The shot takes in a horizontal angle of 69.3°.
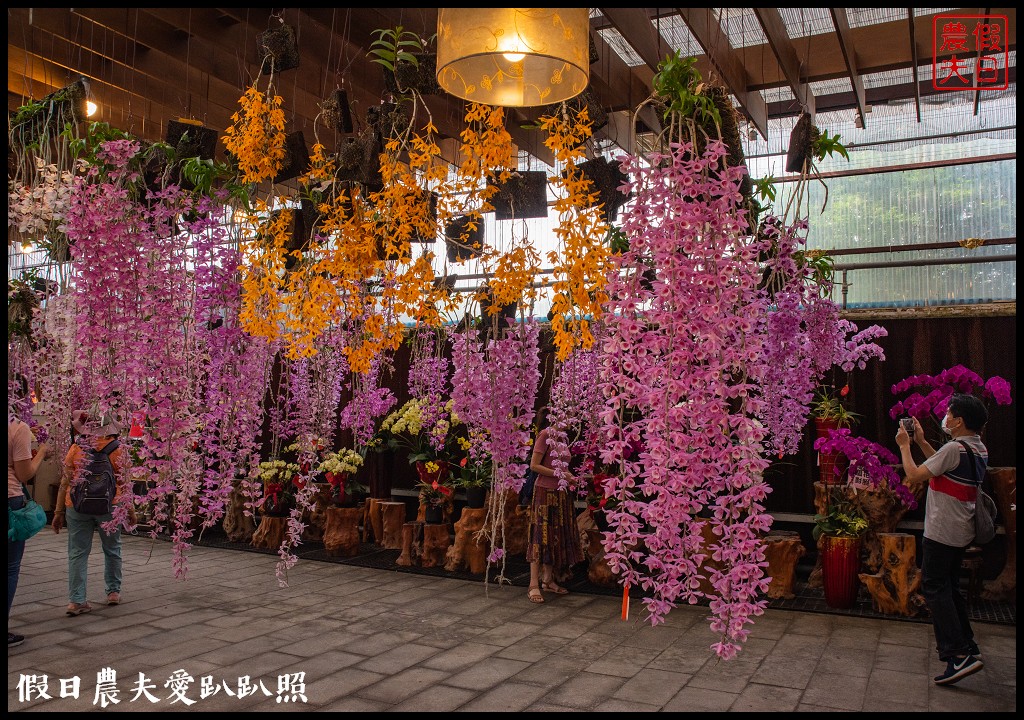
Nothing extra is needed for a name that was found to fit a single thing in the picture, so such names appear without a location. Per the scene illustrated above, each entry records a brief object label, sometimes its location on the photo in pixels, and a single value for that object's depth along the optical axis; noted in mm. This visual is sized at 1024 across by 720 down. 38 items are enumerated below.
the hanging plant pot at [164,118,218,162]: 3883
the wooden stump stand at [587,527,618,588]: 5527
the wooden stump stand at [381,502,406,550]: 6867
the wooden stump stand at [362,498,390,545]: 7020
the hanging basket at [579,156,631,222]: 3283
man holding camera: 3406
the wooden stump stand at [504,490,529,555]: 6190
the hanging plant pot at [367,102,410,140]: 3500
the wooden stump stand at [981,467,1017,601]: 4930
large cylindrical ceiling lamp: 2291
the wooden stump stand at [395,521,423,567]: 6301
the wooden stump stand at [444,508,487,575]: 5945
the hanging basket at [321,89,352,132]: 3535
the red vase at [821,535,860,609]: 4836
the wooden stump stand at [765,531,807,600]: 5051
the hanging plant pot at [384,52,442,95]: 3314
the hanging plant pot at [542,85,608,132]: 3215
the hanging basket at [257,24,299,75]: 3506
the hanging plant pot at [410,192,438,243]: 3590
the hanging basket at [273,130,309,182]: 3953
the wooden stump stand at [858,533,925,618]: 4668
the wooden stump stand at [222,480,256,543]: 7285
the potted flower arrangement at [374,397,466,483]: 6348
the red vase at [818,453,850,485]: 5109
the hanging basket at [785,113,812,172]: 3309
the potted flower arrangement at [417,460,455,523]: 6270
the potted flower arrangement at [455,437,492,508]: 6227
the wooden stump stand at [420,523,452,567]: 6203
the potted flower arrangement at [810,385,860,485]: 5125
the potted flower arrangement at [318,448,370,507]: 6711
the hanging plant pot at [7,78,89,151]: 4035
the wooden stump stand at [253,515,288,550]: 6973
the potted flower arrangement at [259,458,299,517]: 6926
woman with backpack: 4668
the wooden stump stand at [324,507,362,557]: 6609
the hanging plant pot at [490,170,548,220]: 3596
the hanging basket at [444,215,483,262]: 3660
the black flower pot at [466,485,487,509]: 6227
